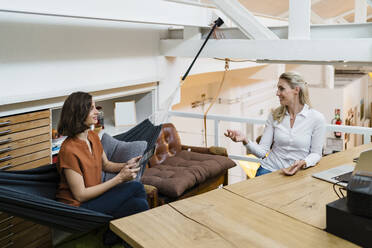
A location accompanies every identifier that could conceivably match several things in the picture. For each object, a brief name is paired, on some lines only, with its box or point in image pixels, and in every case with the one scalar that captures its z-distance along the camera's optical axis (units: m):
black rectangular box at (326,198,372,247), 1.28
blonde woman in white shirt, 2.48
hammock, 1.80
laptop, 1.89
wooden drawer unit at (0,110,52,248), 2.53
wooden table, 1.34
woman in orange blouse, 2.02
